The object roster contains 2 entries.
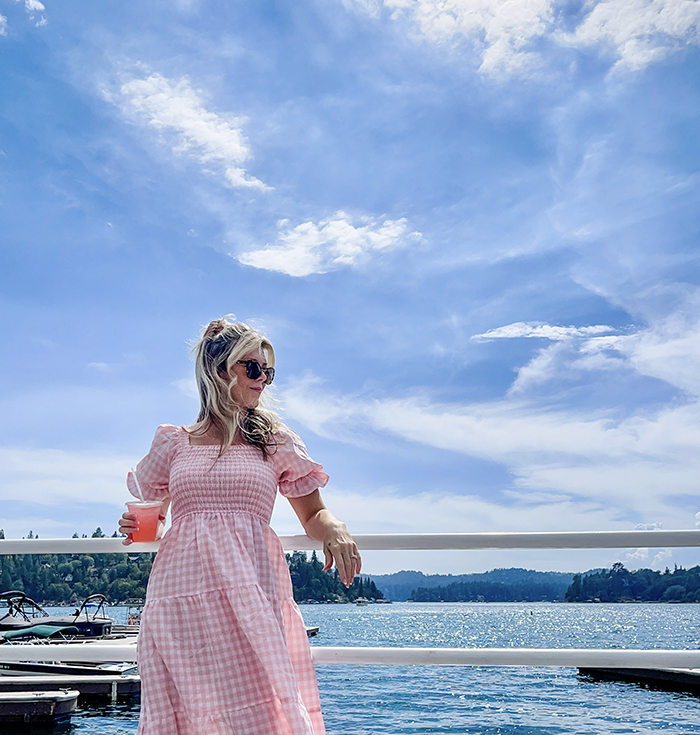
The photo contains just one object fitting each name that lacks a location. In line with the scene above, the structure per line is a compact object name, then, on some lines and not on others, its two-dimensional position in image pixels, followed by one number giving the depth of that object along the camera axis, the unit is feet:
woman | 5.78
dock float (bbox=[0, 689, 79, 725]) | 27.48
